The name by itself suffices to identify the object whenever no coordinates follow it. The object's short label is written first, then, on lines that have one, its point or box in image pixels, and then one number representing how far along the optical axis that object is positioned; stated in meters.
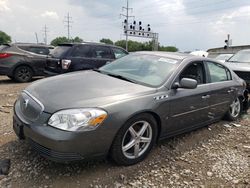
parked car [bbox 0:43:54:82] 6.45
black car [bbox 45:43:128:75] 5.53
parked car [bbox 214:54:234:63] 9.01
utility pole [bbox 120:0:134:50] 33.73
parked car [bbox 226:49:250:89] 5.27
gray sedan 1.98
